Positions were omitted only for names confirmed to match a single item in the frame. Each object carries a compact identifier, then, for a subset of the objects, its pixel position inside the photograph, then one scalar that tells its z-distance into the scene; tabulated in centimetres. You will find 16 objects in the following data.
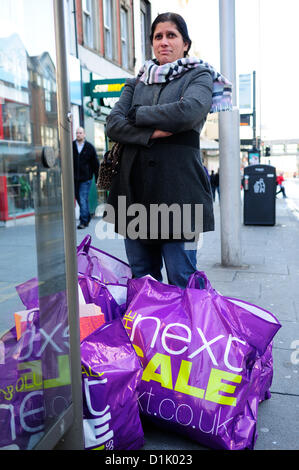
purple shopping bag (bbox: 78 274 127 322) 220
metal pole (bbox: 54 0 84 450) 147
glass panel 141
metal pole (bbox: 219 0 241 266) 515
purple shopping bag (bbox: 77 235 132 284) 258
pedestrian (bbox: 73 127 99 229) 916
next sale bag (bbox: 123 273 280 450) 183
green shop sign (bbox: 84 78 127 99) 1186
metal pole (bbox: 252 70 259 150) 2219
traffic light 3134
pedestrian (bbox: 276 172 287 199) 2278
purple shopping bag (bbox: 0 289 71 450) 148
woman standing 236
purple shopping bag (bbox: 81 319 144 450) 172
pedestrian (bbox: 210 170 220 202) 2058
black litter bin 973
